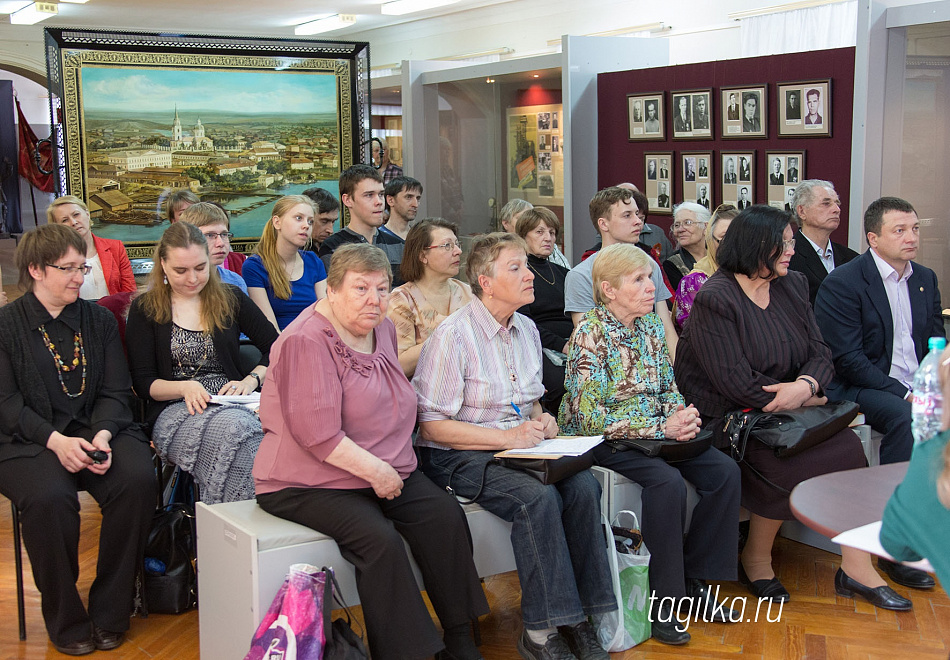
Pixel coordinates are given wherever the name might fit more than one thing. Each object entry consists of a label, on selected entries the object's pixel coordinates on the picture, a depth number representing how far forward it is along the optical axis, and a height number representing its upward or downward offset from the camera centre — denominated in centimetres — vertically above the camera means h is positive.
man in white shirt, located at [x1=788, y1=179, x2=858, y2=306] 539 -25
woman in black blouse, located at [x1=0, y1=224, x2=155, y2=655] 349 -91
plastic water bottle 204 -46
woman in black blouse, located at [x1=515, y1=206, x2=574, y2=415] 521 -50
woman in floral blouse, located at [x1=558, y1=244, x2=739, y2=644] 385 -89
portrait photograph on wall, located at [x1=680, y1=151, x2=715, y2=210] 729 +7
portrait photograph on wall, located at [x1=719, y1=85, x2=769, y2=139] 681 +52
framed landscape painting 759 +60
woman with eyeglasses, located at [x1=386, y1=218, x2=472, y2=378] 439 -44
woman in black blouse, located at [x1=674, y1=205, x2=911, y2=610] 403 -78
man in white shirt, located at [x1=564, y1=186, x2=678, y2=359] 505 -20
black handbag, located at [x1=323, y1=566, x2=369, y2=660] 288 -133
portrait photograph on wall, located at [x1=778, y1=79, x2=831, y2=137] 633 +50
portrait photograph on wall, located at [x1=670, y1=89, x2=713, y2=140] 721 +53
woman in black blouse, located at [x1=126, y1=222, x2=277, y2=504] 379 -72
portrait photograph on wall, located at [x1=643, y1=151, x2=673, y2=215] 761 +4
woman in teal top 170 -59
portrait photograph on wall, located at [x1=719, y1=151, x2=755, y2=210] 694 +4
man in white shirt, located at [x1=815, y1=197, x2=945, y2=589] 464 -62
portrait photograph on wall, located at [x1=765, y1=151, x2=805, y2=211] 656 +7
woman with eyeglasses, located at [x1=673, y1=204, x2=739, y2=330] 521 -46
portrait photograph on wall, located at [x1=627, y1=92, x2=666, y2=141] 757 +54
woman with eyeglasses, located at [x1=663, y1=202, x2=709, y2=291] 609 -29
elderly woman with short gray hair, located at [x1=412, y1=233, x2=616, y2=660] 336 -94
